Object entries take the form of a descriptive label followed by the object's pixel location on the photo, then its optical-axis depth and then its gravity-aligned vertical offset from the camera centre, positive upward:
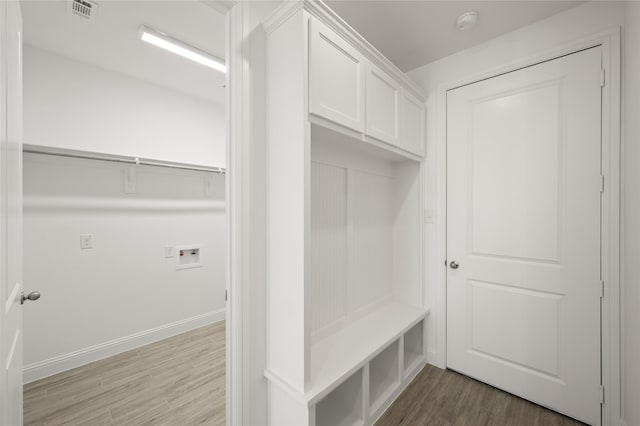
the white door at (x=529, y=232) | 1.67 -0.15
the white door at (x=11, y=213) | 0.89 +0.00
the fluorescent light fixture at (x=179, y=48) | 1.95 +1.30
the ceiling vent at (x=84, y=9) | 1.68 +1.33
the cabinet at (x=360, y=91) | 1.31 +0.72
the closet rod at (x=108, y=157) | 1.94 +0.46
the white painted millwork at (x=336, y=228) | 1.27 -0.11
